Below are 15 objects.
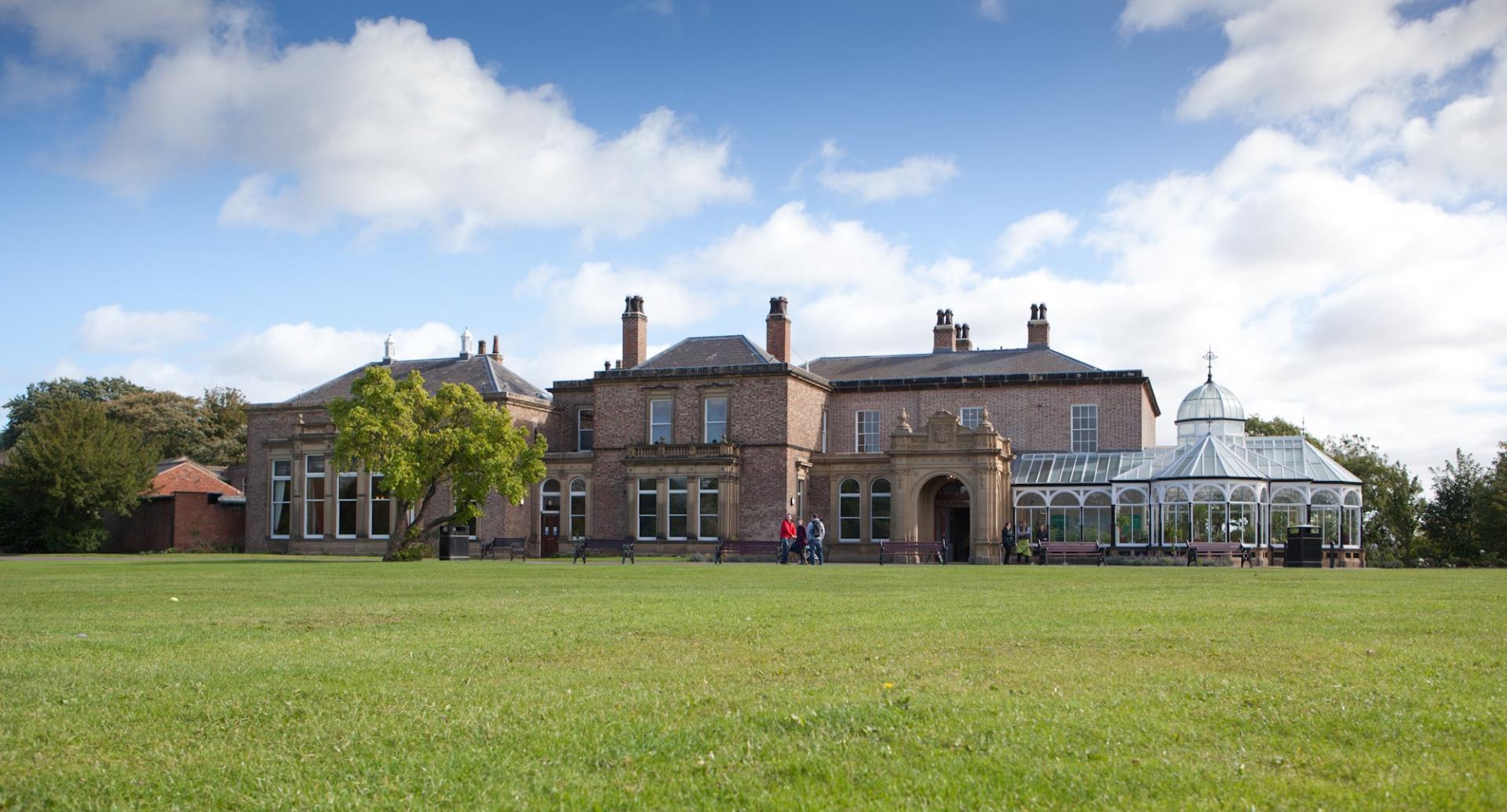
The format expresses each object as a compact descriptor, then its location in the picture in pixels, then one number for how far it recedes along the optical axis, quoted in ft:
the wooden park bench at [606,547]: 129.80
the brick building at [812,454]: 148.97
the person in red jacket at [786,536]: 127.03
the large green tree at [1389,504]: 194.70
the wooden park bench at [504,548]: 143.05
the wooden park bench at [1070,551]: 131.64
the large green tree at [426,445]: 129.70
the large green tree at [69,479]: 169.27
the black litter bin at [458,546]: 144.66
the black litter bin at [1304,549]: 120.88
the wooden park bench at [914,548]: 130.93
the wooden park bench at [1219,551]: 125.90
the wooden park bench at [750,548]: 134.62
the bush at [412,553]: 132.16
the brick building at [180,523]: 180.24
